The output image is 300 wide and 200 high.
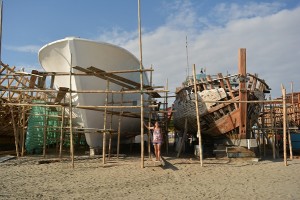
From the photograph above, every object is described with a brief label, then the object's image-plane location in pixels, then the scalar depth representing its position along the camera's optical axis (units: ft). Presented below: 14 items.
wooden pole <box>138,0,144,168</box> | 25.45
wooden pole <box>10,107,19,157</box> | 34.01
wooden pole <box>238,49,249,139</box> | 32.65
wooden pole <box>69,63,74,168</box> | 25.30
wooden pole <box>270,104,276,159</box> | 35.70
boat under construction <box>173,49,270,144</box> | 33.06
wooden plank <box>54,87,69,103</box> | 27.09
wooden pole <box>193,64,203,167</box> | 27.13
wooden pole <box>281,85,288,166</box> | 28.37
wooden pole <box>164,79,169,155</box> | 42.66
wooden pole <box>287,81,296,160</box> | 51.49
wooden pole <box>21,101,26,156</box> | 35.04
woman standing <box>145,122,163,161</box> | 29.19
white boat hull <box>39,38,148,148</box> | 32.78
